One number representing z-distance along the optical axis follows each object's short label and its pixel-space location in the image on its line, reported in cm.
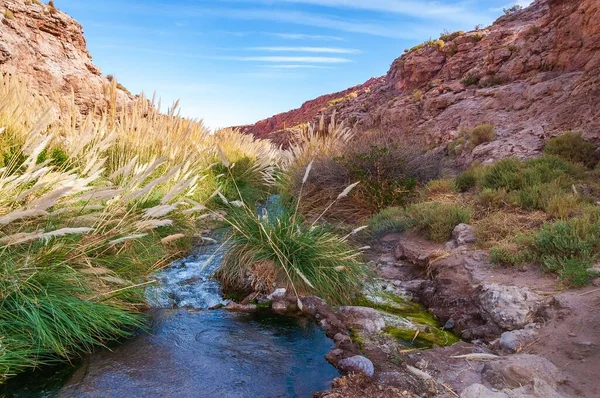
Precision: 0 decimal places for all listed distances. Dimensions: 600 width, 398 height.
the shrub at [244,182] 856
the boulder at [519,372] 254
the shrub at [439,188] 747
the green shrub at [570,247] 381
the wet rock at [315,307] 367
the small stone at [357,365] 271
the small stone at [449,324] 371
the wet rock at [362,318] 348
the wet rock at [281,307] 383
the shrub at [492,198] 613
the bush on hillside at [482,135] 1143
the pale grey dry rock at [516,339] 309
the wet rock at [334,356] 292
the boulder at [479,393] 243
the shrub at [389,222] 621
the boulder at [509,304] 350
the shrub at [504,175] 680
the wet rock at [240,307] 385
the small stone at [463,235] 520
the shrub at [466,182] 776
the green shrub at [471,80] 1883
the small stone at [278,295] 393
